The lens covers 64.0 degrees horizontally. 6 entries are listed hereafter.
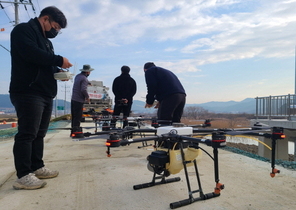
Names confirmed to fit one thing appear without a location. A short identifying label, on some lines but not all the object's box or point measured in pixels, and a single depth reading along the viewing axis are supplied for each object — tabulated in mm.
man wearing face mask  2605
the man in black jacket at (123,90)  6688
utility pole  17089
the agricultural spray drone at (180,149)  2015
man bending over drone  3594
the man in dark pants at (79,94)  5824
